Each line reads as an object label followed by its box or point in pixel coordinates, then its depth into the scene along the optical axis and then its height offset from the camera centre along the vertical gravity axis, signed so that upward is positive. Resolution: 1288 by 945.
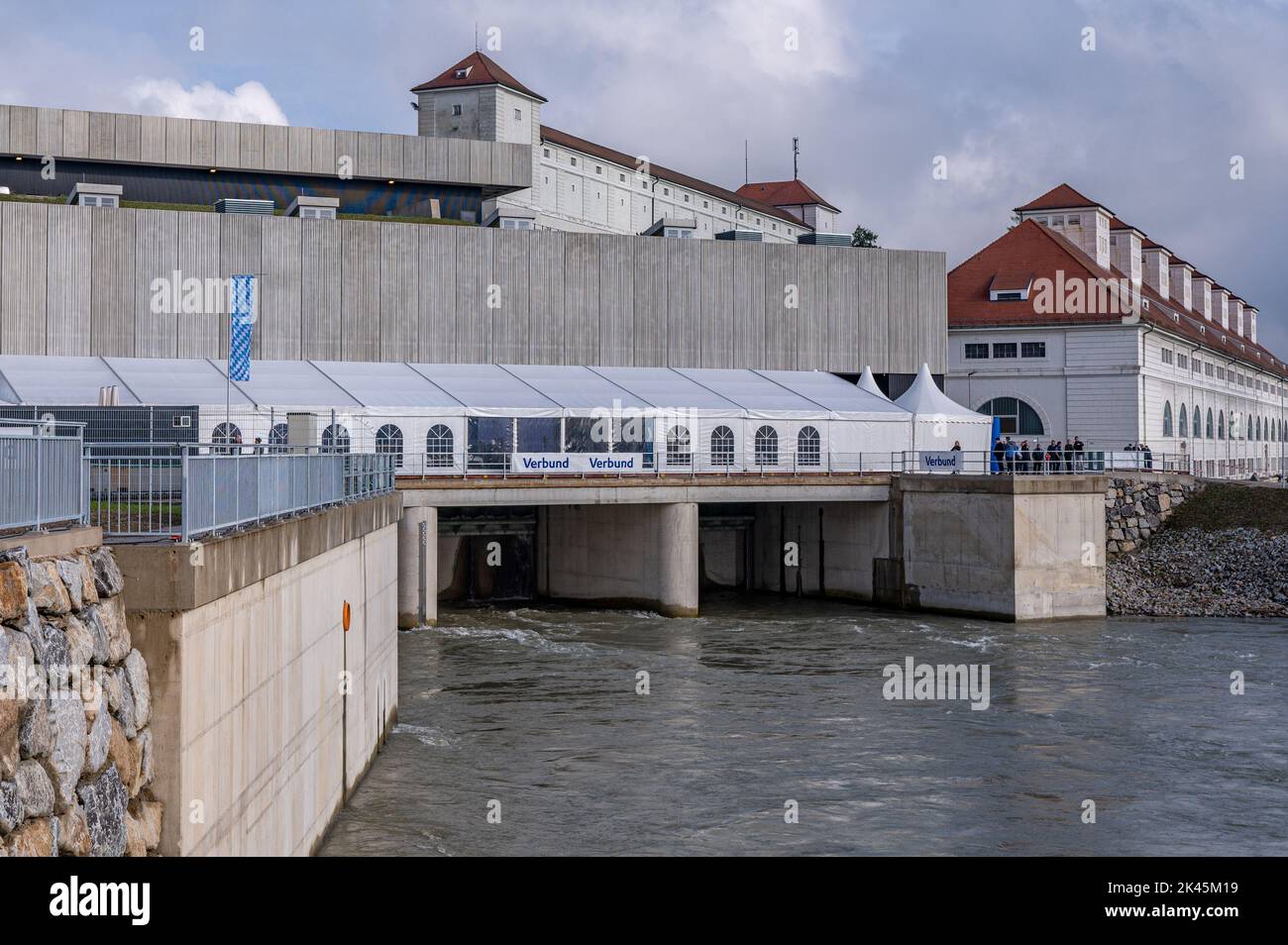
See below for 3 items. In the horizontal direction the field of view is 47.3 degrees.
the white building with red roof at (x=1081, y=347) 67.12 +6.08
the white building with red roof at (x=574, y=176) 94.44 +22.60
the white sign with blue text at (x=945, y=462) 47.31 +0.44
